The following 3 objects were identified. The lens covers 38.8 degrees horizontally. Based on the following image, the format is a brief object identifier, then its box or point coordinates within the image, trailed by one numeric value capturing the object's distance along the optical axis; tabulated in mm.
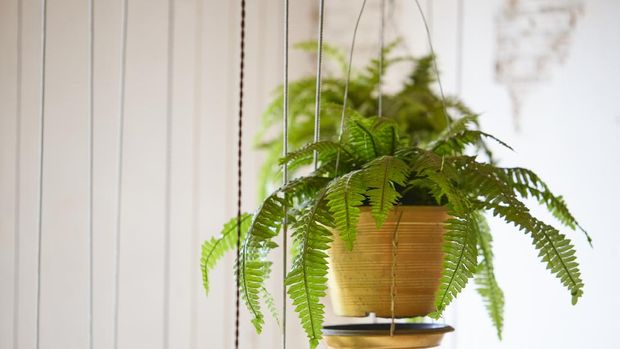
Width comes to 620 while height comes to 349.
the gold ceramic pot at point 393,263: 1459
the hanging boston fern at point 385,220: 1322
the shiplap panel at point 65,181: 2799
